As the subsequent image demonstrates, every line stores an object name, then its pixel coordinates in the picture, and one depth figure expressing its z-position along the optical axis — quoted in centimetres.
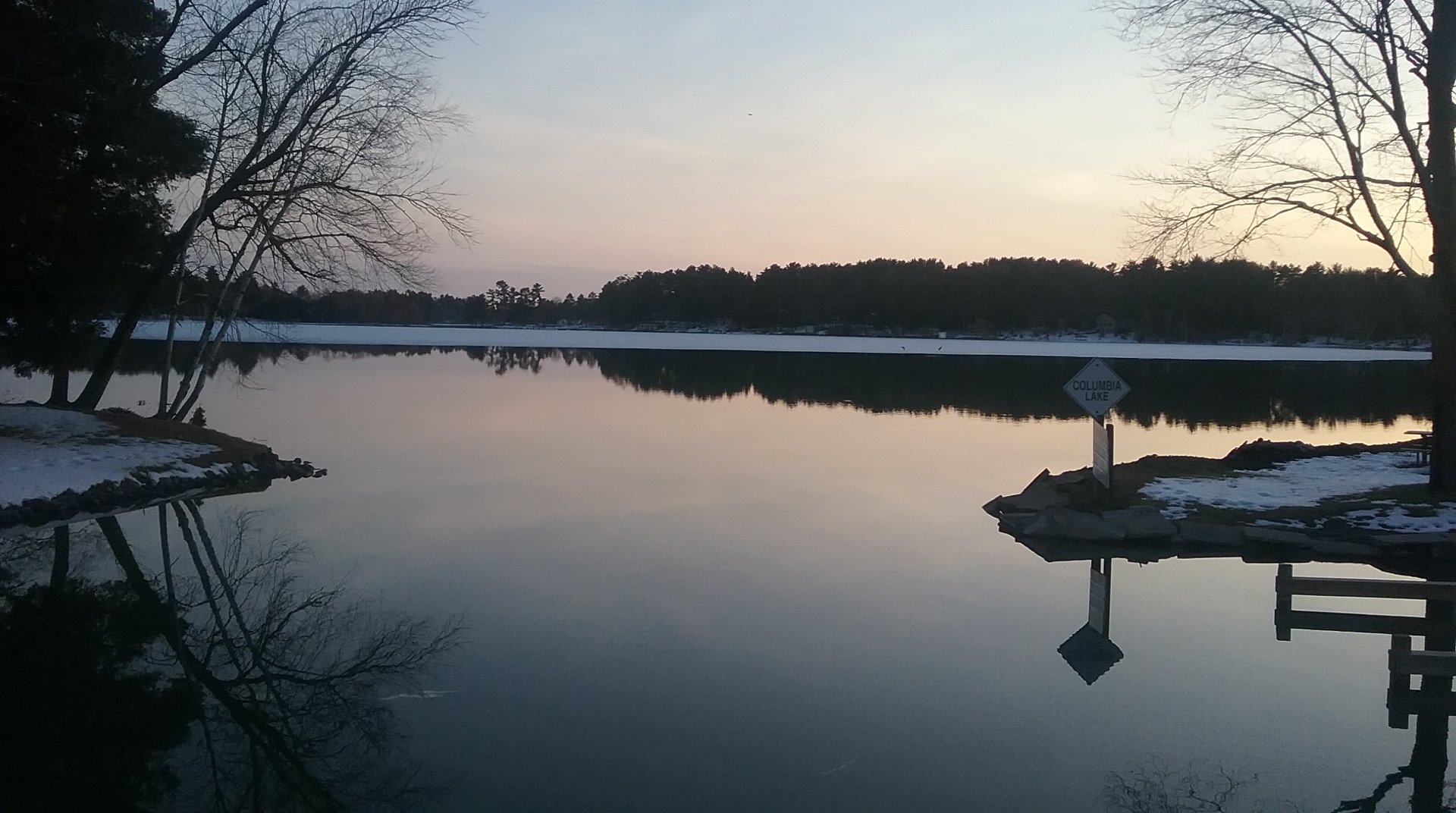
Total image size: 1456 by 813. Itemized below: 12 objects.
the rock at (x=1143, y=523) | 1200
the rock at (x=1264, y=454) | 1683
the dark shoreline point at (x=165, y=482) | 1196
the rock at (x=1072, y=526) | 1212
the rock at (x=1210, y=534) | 1191
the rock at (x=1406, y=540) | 1112
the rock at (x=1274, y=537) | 1165
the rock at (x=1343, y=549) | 1120
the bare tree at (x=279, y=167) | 1781
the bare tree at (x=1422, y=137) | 1342
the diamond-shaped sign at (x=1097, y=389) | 1371
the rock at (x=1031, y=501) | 1356
